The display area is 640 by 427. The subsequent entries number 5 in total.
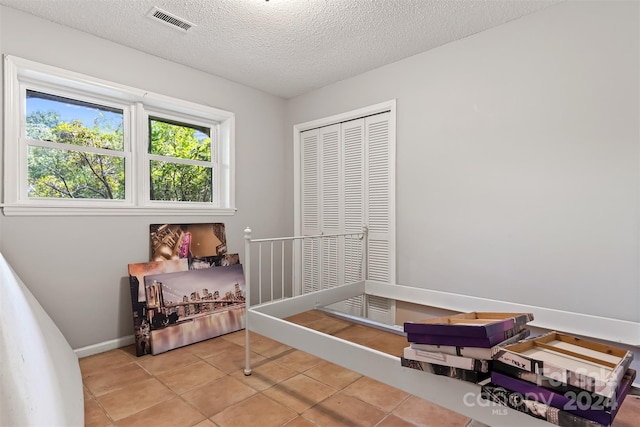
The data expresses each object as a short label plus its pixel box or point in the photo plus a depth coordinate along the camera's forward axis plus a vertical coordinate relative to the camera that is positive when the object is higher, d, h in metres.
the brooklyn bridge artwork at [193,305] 2.66 -0.80
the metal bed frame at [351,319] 1.17 -0.67
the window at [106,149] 2.36 +0.56
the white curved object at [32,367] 0.98 -0.59
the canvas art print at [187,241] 2.92 -0.25
